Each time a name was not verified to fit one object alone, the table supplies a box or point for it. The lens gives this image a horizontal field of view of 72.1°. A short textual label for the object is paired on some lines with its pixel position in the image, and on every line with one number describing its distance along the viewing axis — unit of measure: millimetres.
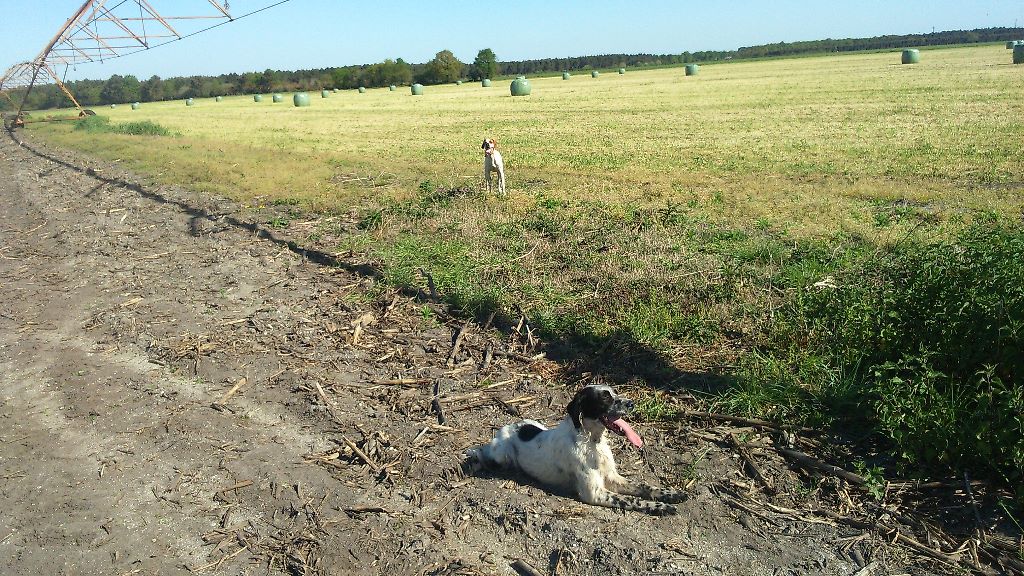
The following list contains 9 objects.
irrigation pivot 24120
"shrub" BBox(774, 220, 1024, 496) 4371
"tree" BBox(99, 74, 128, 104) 101750
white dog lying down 4348
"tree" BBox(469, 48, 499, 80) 106688
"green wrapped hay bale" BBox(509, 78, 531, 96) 54594
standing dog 13447
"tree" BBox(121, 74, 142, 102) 101375
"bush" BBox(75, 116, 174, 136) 35594
